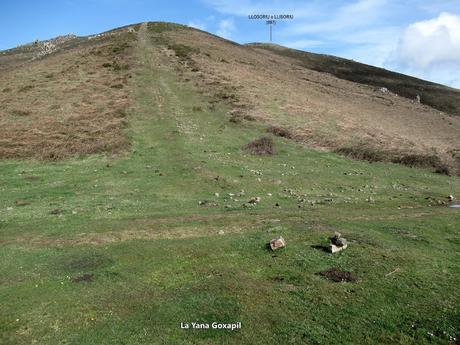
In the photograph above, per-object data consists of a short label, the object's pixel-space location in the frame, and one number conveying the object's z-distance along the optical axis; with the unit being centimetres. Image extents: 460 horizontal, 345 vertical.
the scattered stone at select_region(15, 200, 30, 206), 2625
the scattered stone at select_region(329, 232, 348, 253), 1742
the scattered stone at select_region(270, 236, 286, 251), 1775
